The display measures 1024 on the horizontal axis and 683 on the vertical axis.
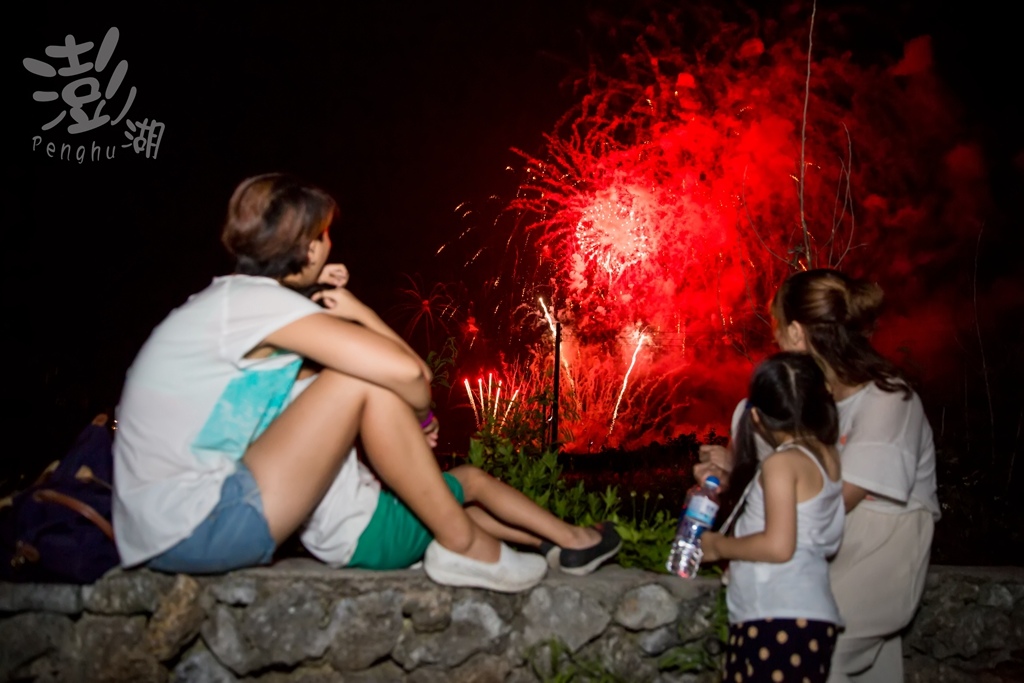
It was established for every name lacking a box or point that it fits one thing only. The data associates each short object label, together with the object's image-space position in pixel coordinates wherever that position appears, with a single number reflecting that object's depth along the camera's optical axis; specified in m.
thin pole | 7.64
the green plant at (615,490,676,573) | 3.23
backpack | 2.61
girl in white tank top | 2.53
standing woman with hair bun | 2.88
